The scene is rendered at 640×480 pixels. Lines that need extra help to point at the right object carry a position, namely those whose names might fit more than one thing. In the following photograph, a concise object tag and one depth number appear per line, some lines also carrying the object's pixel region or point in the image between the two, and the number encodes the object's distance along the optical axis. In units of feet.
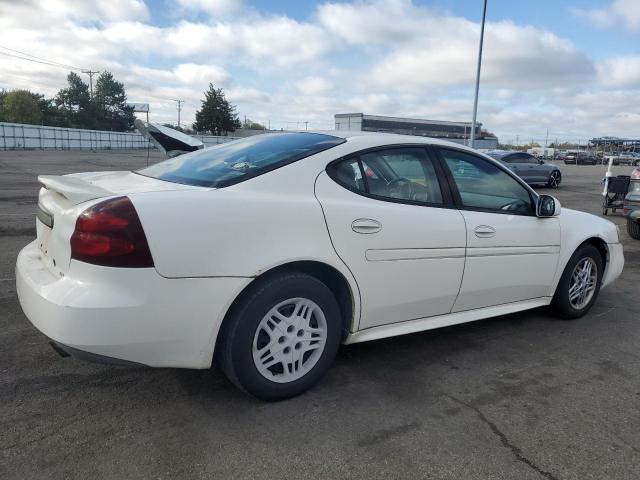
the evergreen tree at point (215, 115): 242.78
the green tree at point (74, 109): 262.26
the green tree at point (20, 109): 242.99
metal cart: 29.35
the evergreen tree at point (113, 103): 279.28
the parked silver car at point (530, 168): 61.26
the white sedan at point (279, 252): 7.72
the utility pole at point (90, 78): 288.30
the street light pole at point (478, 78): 70.44
